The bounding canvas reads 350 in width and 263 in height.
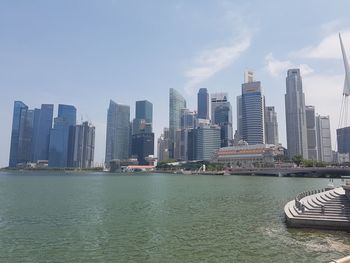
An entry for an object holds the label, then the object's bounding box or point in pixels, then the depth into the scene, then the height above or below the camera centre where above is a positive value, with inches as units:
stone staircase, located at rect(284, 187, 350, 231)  1315.2 -148.1
